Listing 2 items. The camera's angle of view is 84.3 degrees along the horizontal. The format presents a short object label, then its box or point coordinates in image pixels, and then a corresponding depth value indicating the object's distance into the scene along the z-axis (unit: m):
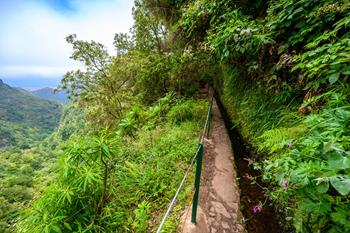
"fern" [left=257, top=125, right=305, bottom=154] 2.44
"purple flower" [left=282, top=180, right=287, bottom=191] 1.63
